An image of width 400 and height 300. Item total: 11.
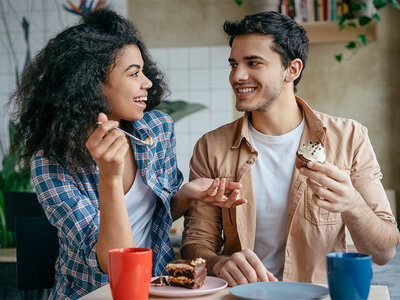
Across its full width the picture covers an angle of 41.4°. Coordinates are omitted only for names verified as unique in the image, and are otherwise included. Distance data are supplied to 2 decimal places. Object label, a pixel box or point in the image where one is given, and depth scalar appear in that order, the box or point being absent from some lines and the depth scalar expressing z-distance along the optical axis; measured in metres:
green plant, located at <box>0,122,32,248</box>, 4.09
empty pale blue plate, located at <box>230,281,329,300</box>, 1.09
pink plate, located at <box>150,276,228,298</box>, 1.15
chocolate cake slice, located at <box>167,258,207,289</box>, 1.18
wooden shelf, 3.58
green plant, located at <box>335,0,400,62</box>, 3.41
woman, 1.58
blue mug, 0.97
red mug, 1.03
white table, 1.12
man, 1.70
